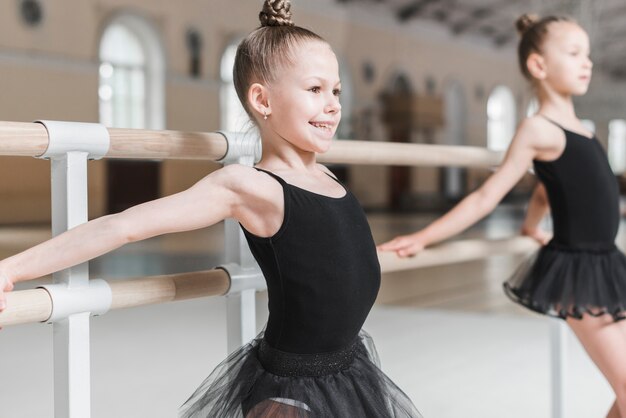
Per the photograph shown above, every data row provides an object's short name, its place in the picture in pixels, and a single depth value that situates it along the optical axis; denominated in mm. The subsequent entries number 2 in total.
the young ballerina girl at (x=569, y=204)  1471
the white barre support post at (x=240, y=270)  1149
